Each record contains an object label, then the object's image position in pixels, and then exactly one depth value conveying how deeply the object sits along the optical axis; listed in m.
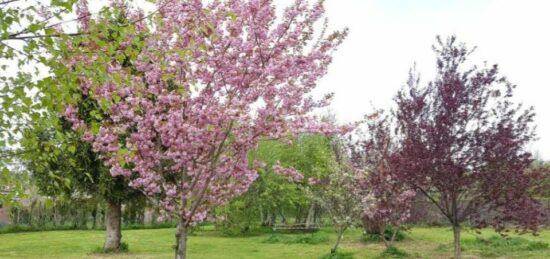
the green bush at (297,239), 23.20
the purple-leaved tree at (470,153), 11.39
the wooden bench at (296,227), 32.38
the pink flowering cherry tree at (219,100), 7.95
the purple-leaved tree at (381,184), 16.22
